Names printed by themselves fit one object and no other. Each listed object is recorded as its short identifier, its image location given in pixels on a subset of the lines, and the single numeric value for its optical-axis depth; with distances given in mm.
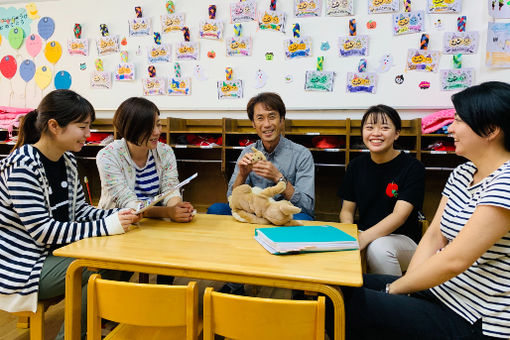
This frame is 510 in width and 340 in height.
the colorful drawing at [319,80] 3449
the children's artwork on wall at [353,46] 3338
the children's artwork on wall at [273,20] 3512
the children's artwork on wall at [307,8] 3412
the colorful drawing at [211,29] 3688
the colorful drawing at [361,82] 3346
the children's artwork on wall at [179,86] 3826
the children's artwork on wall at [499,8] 3018
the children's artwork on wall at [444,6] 3115
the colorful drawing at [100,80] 4035
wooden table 894
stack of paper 1052
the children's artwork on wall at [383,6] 3223
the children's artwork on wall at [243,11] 3566
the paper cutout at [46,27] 4160
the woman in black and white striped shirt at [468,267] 883
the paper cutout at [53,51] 4156
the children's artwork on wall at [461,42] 3121
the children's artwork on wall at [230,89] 3693
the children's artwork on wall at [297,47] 3477
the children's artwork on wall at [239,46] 3641
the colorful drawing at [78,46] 4078
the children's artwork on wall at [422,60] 3205
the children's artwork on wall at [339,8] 3334
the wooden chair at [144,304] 874
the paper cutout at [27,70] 4246
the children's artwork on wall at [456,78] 3150
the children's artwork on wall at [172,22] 3783
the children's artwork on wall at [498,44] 3031
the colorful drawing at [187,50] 3775
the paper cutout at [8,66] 4293
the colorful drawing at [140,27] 3868
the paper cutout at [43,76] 4207
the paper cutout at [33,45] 4207
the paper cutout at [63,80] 4156
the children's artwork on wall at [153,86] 3896
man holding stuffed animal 1918
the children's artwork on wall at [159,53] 3844
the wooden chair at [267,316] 790
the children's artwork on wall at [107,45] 3990
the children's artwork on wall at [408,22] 3197
